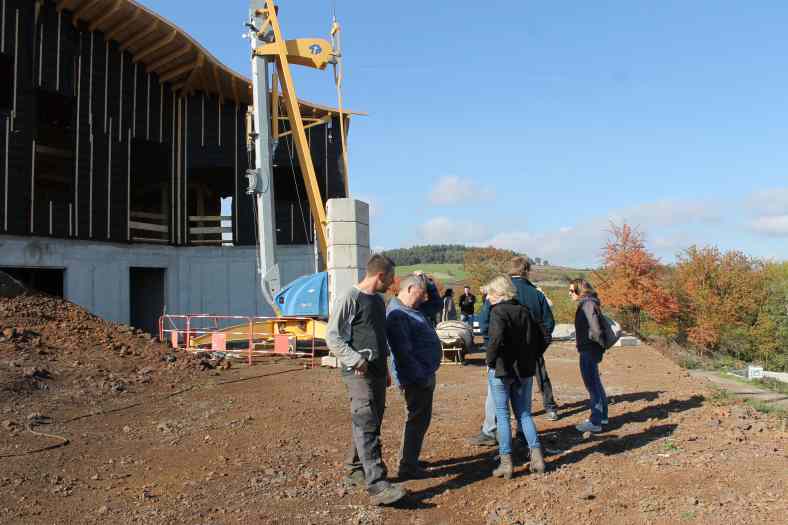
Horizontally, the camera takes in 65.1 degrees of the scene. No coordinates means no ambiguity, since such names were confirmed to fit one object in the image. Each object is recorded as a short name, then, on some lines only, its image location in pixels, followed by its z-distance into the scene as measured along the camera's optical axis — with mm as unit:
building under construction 15617
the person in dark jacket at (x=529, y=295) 6059
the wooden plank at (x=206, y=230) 20375
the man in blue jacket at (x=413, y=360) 4625
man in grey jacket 4363
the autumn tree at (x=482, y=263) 63953
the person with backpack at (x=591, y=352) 6117
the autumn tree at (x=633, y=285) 39906
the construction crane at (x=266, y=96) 14359
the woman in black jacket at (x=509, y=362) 4887
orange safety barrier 12664
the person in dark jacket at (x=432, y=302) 7730
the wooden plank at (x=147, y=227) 18688
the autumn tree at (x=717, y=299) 42562
